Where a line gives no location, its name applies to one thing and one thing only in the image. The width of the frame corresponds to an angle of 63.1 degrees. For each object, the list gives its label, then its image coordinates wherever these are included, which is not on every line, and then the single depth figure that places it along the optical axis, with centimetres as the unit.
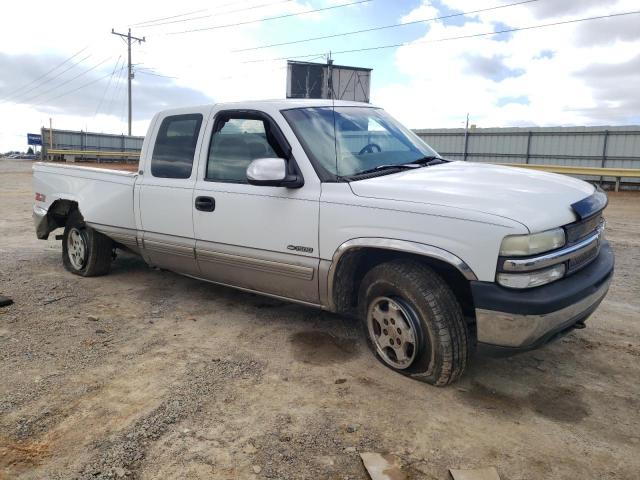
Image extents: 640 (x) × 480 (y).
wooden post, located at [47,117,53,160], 3904
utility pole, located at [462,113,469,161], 2540
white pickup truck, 299
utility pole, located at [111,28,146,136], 4616
